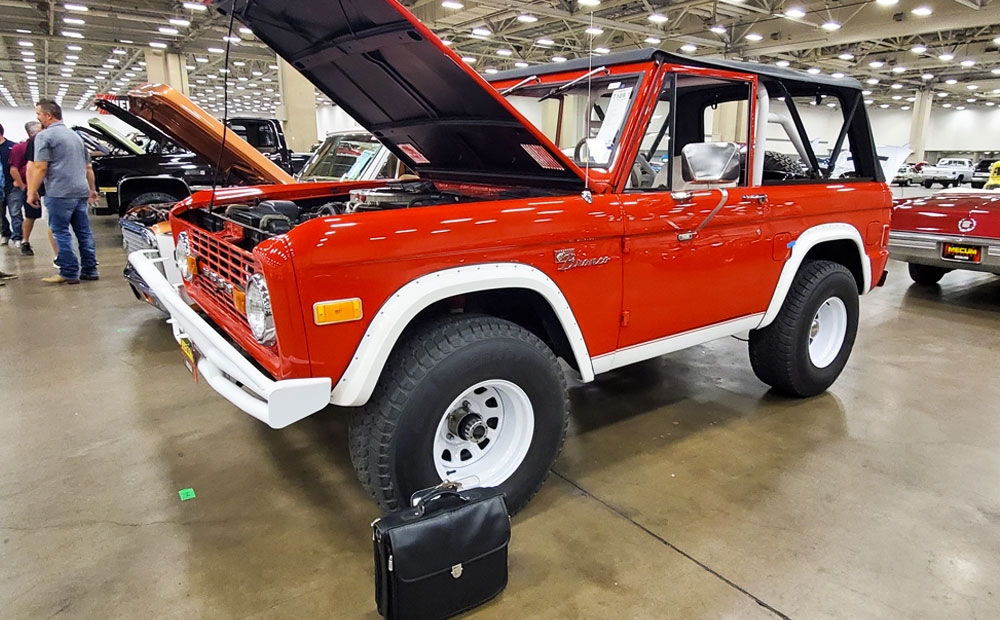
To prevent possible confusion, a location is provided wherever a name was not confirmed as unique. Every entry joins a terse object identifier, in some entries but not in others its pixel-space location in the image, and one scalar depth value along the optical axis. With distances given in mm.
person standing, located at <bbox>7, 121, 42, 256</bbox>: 8156
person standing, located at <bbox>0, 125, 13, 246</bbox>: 8586
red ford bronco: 1995
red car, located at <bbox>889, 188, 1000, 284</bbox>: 5617
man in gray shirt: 6094
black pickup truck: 9453
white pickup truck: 29156
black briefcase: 1827
